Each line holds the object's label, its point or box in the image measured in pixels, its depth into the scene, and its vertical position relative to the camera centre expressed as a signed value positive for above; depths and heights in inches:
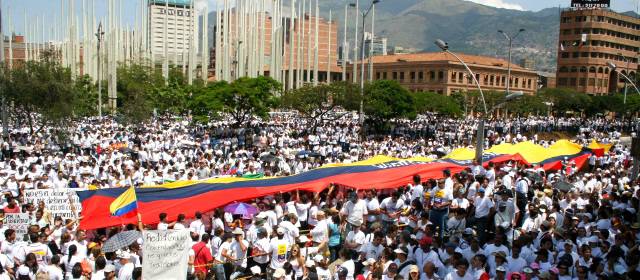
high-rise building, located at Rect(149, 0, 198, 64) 2837.4 +272.1
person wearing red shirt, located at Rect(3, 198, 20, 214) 453.6 -103.8
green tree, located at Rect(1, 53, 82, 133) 1098.7 -20.4
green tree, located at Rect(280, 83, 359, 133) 1668.3 -28.8
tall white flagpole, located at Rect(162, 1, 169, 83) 2807.6 +139.1
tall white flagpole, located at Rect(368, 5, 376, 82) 1816.4 +116.6
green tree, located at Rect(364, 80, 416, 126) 1701.5 -37.0
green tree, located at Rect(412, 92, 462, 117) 2172.7 -50.1
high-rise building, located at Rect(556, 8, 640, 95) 3976.4 +336.4
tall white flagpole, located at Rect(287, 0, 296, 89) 3014.3 +132.0
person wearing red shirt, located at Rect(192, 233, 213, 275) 366.9 -112.3
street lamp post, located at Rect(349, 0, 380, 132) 1492.9 -7.4
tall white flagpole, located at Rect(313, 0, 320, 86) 2955.2 +171.6
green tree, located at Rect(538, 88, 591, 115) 2615.4 -19.7
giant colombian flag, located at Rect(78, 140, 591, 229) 478.3 -96.5
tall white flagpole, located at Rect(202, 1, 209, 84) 3032.7 +202.6
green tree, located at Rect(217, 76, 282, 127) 1504.7 -30.3
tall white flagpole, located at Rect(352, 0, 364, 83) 1921.8 +234.4
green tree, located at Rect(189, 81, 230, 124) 1483.8 -53.8
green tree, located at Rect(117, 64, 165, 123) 2352.4 +14.8
